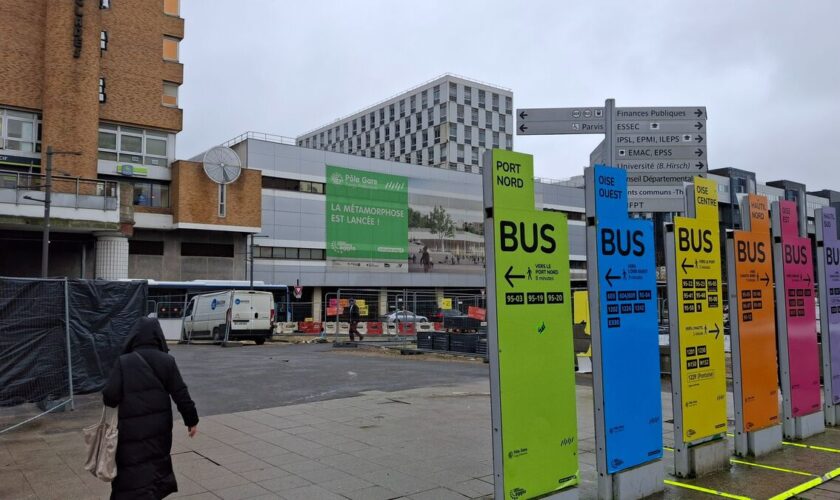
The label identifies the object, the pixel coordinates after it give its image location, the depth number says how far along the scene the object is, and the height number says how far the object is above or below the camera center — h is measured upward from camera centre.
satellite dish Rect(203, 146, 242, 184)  43.66 +9.32
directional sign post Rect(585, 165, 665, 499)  5.34 -0.45
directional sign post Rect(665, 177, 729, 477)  6.14 -0.46
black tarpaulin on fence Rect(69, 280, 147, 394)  9.95 -0.45
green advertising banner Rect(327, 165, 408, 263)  56.59 +7.43
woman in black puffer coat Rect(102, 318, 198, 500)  4.26 -0.80
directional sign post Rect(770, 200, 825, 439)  7.83 -0.51
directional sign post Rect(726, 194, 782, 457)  6.96 -0.55
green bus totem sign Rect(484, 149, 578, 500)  4.50 -0.35
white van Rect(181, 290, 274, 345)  26.47 -0.81
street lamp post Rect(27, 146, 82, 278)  25.64 +3.59
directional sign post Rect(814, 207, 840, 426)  8.61 -0.16
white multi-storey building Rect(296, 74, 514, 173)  90.94 +26.22
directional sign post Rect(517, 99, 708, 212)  7.46 +1.85
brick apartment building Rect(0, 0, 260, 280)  36.50 +9.22
